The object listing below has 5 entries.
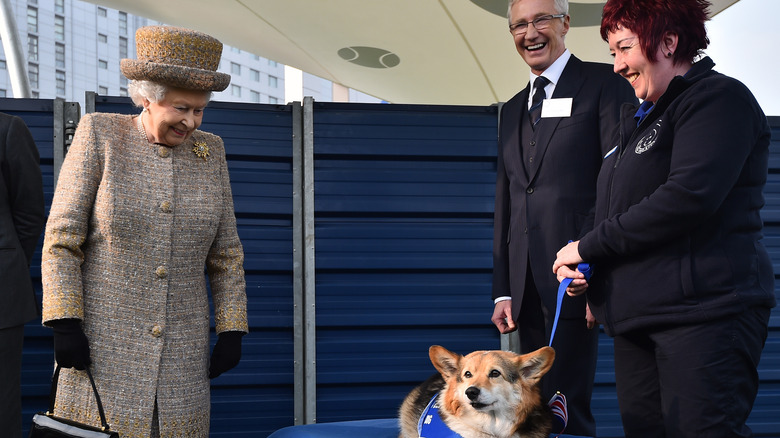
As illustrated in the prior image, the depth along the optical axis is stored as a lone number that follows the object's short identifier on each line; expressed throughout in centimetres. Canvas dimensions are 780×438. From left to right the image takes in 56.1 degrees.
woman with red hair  176
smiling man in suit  249
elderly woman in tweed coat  211
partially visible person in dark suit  293
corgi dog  247
